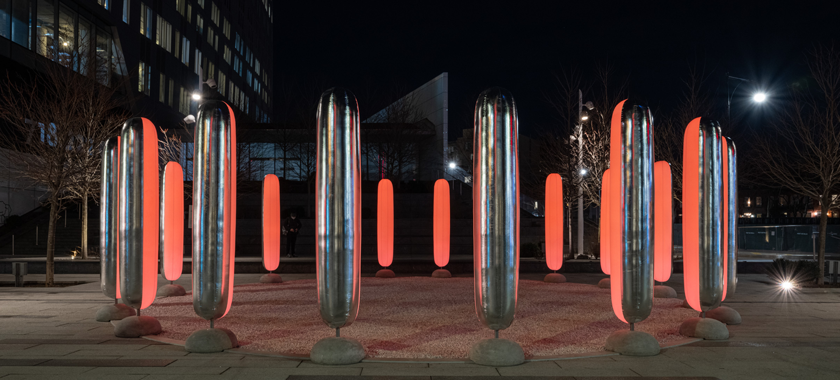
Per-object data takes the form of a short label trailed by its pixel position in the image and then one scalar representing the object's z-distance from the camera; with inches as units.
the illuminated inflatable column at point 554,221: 578.9
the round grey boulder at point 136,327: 337.7
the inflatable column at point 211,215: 289.7
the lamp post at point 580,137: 892.6
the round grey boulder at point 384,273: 706.8
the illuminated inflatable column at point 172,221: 456.8
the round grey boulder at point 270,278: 651.5
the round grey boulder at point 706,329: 333.7
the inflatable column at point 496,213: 264.1
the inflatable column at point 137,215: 322.3
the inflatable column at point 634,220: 284.8
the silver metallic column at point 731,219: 358.9
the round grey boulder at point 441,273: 707.4
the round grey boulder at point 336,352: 271.6
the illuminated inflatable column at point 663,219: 446.9
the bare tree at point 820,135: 607.8
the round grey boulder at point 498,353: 269.9
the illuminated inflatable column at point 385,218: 636.1
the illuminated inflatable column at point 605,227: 486.4
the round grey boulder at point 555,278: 655.8
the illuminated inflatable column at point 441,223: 639.8
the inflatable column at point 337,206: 263.9
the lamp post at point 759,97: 775.6
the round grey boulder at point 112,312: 395.2
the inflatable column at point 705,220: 325.1
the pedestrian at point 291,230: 992.2
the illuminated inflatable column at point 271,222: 594.2
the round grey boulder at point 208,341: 295.9
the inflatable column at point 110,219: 342.5
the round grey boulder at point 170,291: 527.5
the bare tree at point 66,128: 615.8
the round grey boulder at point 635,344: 291.1
